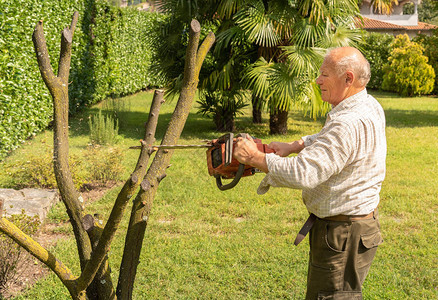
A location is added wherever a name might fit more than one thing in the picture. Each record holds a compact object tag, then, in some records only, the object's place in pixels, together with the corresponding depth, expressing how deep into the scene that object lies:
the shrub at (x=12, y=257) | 3.63
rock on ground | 4.86
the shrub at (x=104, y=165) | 6.41
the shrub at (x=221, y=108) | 10.32
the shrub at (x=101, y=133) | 8.19
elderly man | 2.14
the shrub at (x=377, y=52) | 20.61
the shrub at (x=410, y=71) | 17.94
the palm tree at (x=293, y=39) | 8.52
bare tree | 2.44
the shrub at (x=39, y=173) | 5.75
